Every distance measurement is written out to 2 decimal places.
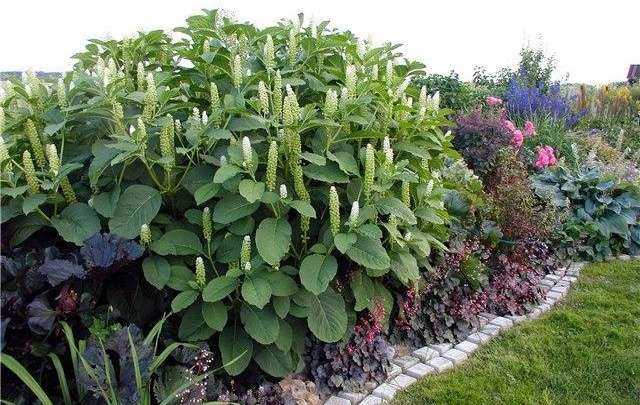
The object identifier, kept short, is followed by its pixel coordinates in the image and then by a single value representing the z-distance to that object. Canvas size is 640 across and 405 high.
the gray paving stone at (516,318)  4.04
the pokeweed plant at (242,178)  2.53
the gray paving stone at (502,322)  3.94
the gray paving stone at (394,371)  3.19
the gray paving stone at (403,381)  3.12
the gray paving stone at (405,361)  3.32
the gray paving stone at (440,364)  3.35
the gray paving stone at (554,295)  4.50
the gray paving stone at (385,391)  2.99
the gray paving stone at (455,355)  3.46
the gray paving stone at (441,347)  3.56
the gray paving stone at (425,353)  3.43
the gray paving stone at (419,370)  3.25
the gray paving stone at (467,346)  3.58
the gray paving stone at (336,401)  2.88
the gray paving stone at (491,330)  3.83
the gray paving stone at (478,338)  3.70
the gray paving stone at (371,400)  2.91
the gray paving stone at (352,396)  2.93
